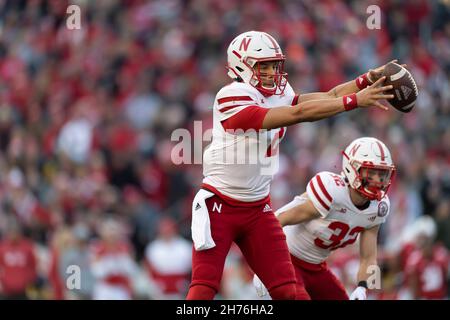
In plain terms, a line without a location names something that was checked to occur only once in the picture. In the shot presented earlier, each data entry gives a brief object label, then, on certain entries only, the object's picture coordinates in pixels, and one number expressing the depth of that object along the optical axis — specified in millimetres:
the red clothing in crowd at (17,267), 23531
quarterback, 13977
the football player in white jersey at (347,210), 15289
